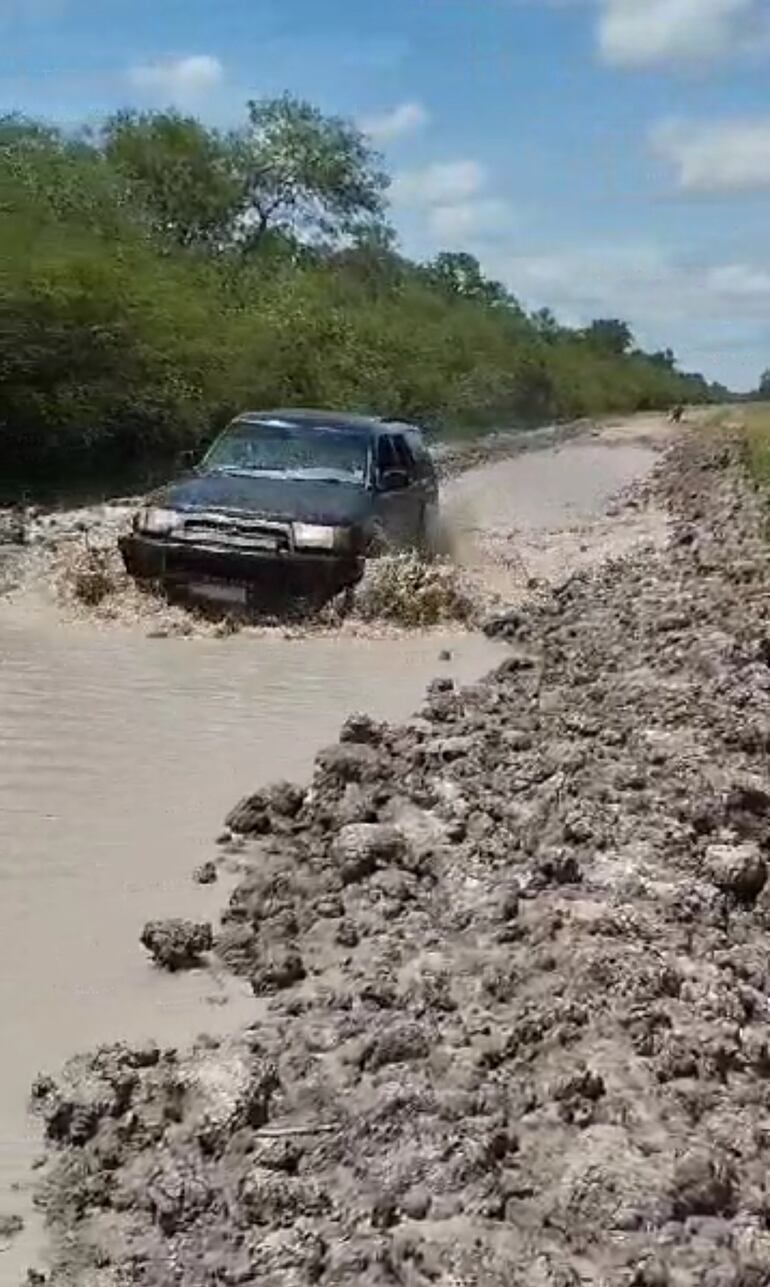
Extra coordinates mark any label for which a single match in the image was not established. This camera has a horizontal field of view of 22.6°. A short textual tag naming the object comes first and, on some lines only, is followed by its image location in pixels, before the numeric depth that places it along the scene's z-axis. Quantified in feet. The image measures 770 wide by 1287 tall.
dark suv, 46.34
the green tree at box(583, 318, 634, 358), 446.44
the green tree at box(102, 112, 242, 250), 179.11
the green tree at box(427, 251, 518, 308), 334.85
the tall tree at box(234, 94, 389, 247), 195.62
